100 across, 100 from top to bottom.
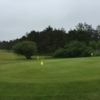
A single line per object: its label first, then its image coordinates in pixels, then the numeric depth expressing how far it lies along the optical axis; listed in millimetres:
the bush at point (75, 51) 35380
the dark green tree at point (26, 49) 36397
